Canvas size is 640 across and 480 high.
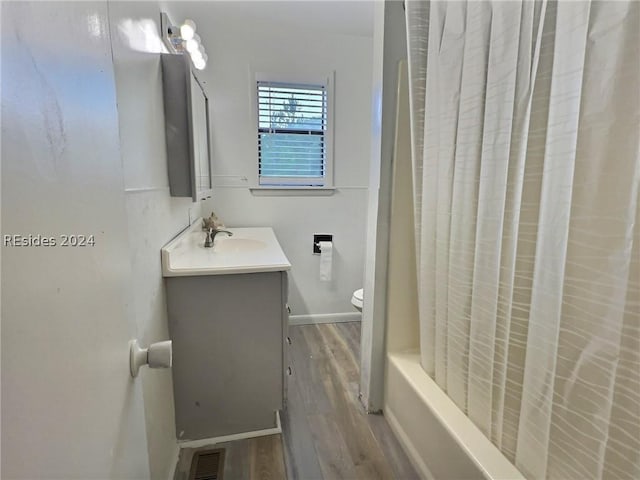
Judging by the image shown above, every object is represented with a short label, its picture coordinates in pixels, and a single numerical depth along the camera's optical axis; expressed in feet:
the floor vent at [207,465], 4.67
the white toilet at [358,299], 7.79
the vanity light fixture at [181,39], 5.23
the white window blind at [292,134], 8.89
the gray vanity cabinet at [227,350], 4.96
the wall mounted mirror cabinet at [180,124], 4.88
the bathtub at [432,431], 3.49
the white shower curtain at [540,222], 2.38
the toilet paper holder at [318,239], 9.57
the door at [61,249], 1.05
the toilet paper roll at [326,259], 9.43
